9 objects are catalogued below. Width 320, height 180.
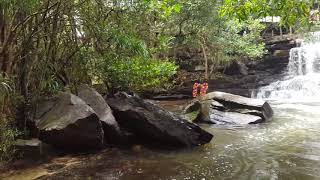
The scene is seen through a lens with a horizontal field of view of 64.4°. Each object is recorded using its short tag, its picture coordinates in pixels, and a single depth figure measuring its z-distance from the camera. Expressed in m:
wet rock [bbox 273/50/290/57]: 13.23
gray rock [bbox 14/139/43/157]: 3.90
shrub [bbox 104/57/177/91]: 5.45
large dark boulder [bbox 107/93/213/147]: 4.66
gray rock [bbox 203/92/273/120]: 6.97
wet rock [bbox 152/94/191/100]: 10.27
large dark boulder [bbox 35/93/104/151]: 4.09
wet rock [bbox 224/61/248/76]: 12.58
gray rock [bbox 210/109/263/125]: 6.58
